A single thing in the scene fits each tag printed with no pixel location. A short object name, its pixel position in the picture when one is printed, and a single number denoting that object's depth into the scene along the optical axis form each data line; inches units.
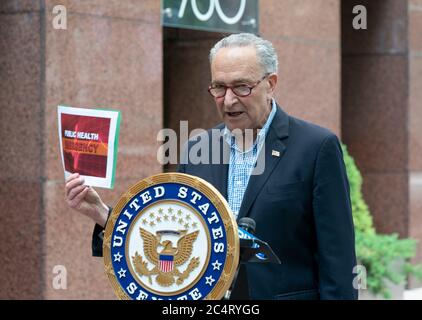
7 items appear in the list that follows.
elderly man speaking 145.3
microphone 134.0
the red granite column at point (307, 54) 374.9
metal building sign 325.1
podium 133.6
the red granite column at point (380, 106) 459.2
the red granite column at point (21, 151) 286.2
